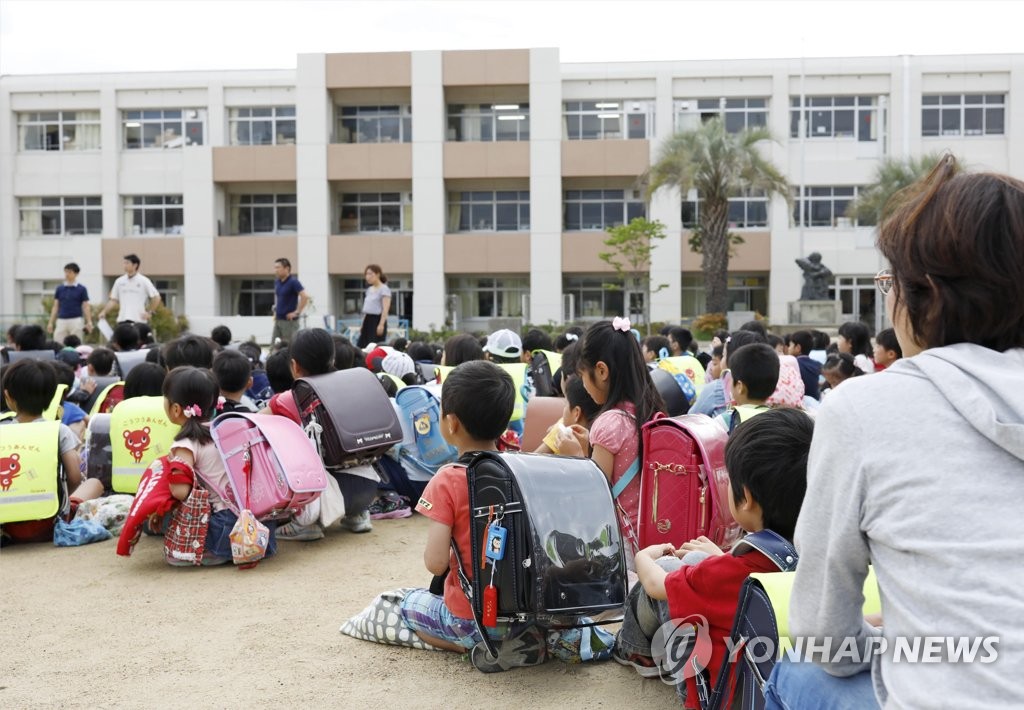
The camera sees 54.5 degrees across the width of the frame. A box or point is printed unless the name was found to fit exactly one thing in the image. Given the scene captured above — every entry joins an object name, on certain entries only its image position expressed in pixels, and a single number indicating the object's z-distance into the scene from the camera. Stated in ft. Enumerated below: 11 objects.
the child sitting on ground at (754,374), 15.64
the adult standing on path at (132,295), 42.29
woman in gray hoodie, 4.98
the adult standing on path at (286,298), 41.91
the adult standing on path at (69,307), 43.01
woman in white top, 39.27
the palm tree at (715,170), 98.63
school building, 116.47
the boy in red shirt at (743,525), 8.34
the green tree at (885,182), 101.81
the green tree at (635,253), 108.17
